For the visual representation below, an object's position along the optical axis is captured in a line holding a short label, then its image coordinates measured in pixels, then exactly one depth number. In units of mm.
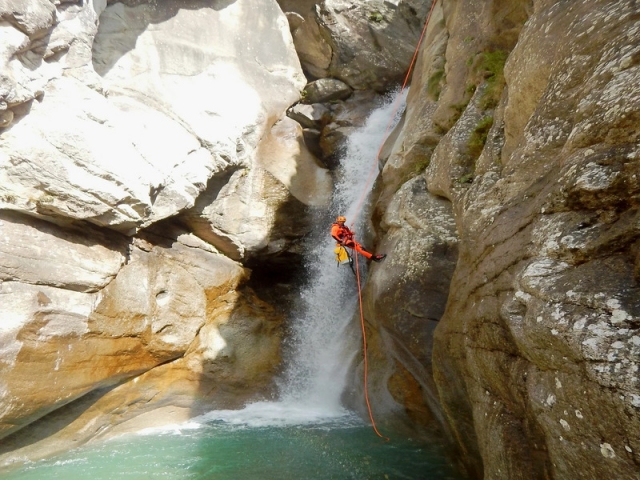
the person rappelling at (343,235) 9828
